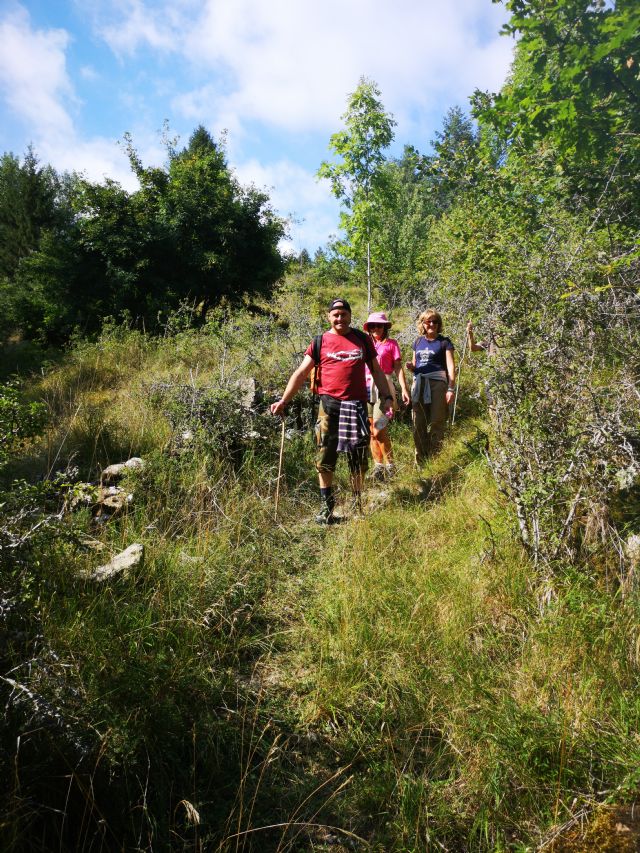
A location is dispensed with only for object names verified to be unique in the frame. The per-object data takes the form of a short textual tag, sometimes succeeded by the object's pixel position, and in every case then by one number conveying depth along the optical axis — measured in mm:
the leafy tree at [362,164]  10203
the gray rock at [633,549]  2727
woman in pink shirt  5293
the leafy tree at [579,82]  4023
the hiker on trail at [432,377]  5391
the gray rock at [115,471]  4492
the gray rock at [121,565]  2852
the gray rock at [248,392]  5758
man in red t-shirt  4293
